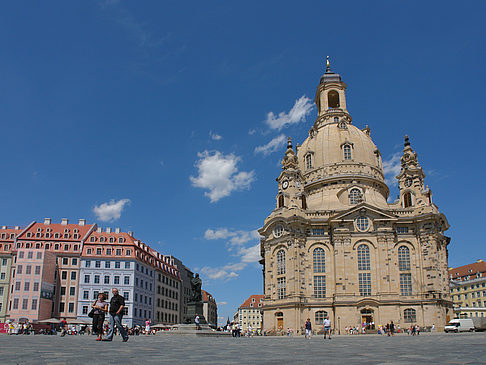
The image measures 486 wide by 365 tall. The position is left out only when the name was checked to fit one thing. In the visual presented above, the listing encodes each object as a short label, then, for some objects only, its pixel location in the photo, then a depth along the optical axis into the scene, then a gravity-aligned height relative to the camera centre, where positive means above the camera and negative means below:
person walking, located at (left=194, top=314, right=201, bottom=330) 35.44 -2.71
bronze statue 38.06 -0.01
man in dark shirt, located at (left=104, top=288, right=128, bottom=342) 15.76 -0.74
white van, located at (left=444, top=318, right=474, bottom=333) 51.53 -4.27
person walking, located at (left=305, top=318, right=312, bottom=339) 35.06 -3.23
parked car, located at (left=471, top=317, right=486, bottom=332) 52.87 -4.16
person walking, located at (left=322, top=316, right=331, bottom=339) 32.20 -2.57
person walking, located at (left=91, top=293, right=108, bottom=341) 16.17 -0.91
